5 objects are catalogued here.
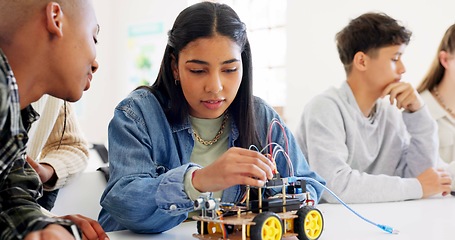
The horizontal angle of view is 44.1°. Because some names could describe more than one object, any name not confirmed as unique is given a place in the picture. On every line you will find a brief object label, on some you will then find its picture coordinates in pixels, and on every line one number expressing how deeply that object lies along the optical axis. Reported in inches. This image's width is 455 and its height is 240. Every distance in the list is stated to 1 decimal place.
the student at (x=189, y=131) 38.4
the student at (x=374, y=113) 67.9
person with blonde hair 82.0
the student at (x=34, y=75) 26.5
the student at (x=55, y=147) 52.7
